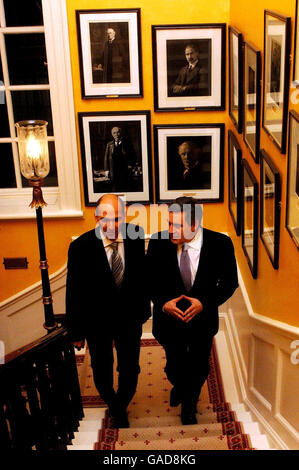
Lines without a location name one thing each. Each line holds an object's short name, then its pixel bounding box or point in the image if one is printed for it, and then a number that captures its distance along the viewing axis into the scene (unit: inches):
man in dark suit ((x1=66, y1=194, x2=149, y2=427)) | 169.6
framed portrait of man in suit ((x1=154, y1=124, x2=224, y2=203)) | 239.3
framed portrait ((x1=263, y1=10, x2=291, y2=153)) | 133.0
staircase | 154.1
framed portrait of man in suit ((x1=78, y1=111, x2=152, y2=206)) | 238.5
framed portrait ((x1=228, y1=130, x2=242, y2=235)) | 206.1
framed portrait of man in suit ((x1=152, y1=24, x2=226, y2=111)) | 226.4
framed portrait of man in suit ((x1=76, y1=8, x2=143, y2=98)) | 224.8
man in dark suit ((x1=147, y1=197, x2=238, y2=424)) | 168.9
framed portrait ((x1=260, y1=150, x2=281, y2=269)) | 149.2
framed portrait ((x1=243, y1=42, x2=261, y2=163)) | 166.9
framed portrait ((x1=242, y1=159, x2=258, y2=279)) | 178.9
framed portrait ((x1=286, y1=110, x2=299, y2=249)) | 128.1
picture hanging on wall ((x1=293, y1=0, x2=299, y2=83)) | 122.4
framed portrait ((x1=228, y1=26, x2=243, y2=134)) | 195.6
